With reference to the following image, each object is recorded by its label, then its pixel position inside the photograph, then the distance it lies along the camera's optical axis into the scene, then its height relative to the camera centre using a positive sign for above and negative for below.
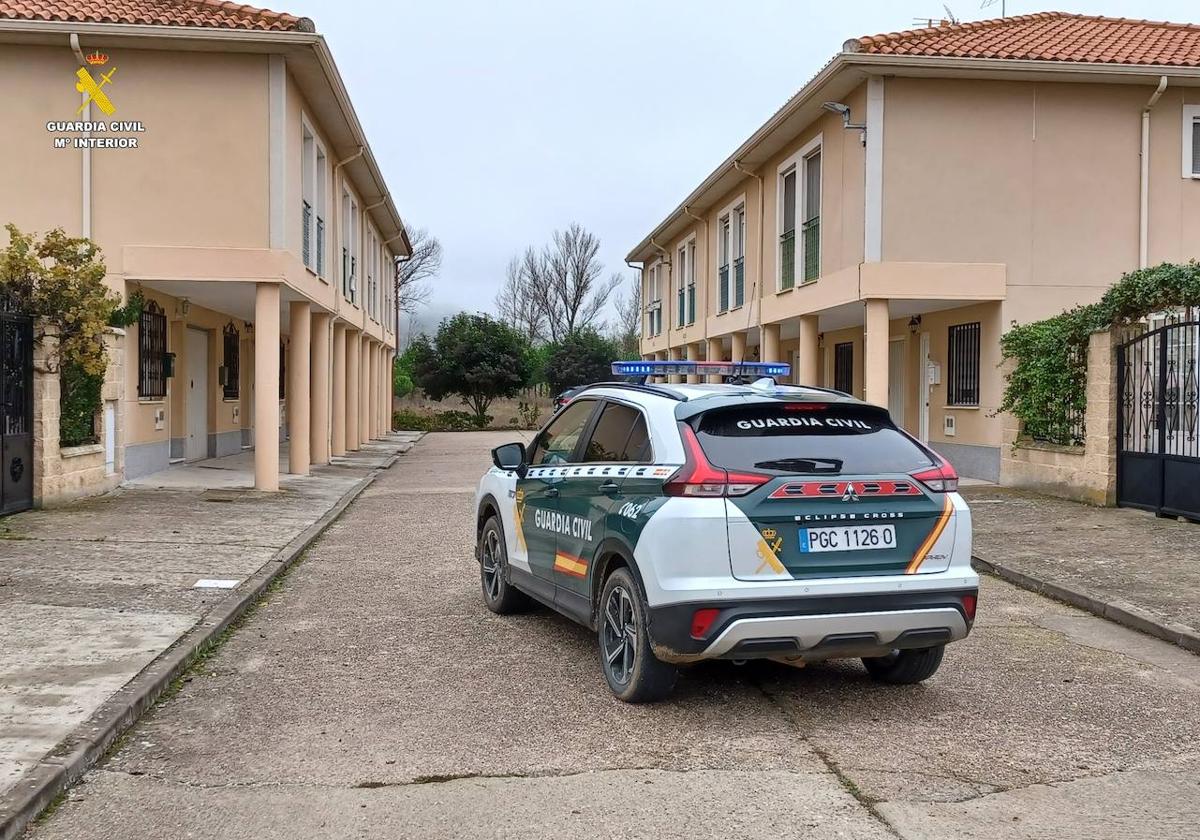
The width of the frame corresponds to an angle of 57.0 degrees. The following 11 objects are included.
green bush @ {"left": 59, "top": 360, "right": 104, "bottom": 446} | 13.27 +0.01
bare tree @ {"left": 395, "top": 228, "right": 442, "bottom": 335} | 73.19 +8.85
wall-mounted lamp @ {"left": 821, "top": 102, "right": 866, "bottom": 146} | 16.71 +4.54
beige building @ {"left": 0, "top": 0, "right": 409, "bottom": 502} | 14.91 +3.53
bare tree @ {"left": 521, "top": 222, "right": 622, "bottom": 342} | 72.12 +7.80
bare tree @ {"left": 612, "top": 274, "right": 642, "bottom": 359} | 73.25 +5.71
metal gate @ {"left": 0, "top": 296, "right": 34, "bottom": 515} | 11.77 -0.08
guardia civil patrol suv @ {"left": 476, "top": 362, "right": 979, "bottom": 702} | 5.03 -0.62
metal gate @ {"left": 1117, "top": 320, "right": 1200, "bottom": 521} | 11.91 -0.13
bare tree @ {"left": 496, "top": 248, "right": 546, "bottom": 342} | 72.69 +6.19
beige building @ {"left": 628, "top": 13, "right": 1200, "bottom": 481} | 16.59 +3.53
